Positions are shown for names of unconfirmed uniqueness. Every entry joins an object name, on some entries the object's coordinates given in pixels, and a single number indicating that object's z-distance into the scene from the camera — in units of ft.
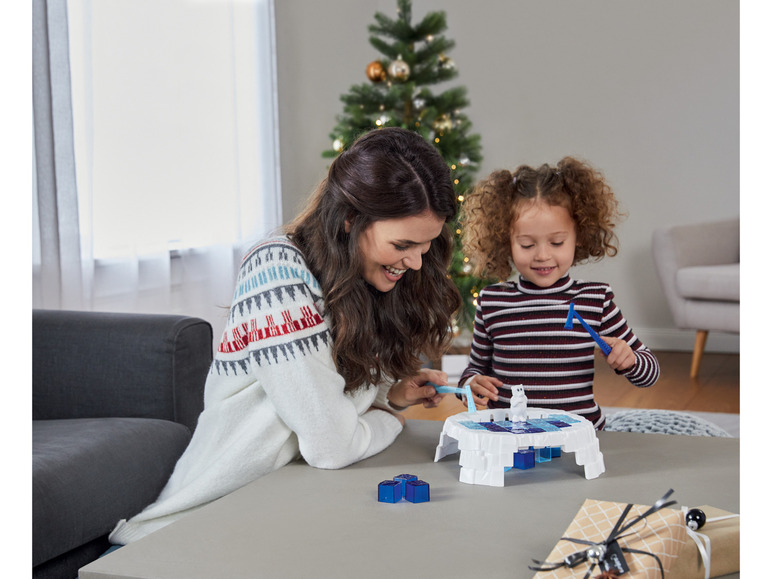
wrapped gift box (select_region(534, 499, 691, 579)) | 2.14
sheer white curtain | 8.46
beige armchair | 11.45
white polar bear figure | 3.33
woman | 3.44
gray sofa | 4.84
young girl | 4.49
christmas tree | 11.48
